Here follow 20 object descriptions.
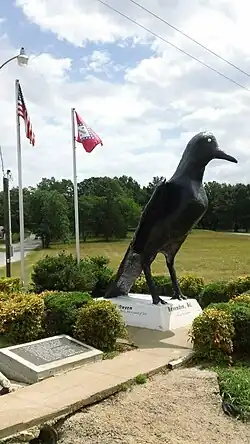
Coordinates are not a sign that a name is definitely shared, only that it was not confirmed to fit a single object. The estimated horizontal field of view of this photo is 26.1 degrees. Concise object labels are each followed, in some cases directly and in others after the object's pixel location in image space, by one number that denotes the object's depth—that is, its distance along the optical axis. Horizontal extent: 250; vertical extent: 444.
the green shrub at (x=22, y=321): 8.42
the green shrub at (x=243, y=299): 9.04
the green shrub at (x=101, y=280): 14.21
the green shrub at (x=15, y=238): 64.31
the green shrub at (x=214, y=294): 11.59
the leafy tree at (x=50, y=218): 52.16
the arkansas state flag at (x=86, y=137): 16.02
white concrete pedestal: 9.62
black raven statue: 9.53
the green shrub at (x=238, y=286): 11.60
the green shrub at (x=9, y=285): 11.97
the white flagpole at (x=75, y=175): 16.36
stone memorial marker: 6.88
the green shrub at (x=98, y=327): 8.15
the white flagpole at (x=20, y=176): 15.13
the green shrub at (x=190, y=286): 12.59
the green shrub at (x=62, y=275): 13.78
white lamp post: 11.98
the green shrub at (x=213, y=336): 7.46
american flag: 15.08
